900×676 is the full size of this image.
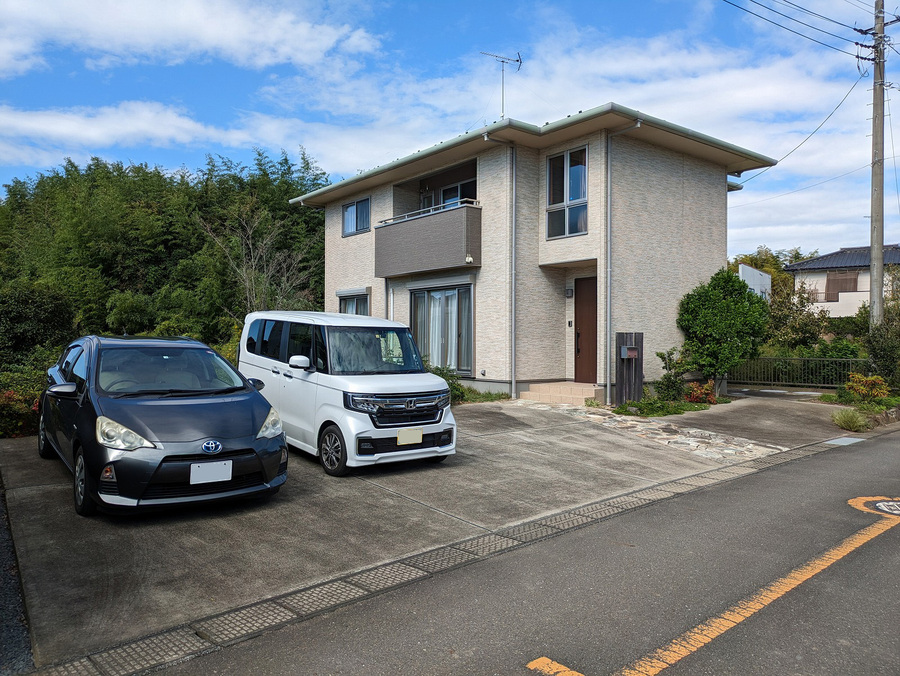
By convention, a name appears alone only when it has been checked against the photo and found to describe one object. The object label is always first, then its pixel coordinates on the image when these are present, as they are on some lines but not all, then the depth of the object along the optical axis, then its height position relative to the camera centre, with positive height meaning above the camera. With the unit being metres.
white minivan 7.30 -0.70
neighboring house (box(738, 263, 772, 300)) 26.10 +2.07
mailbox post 13.10 -0.73
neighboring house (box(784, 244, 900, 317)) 38.56 +3.15
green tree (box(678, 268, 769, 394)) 14.68 +0.15
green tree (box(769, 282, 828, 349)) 20.42 +0.28
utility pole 14.90 +3.22
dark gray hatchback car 5.29 -0.84
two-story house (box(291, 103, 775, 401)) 13.95 +2.04
